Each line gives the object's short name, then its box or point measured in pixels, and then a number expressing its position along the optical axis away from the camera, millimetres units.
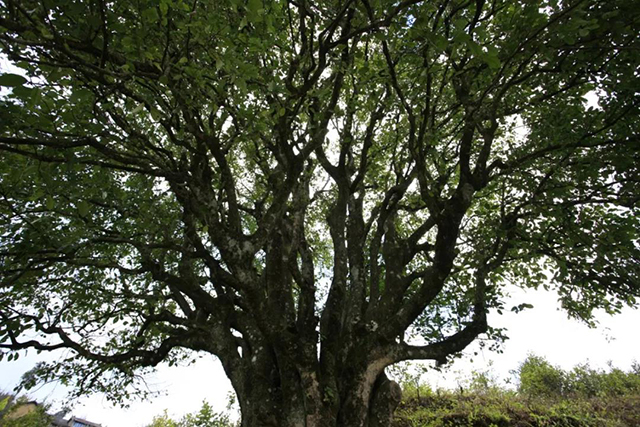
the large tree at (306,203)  4562
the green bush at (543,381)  15292
